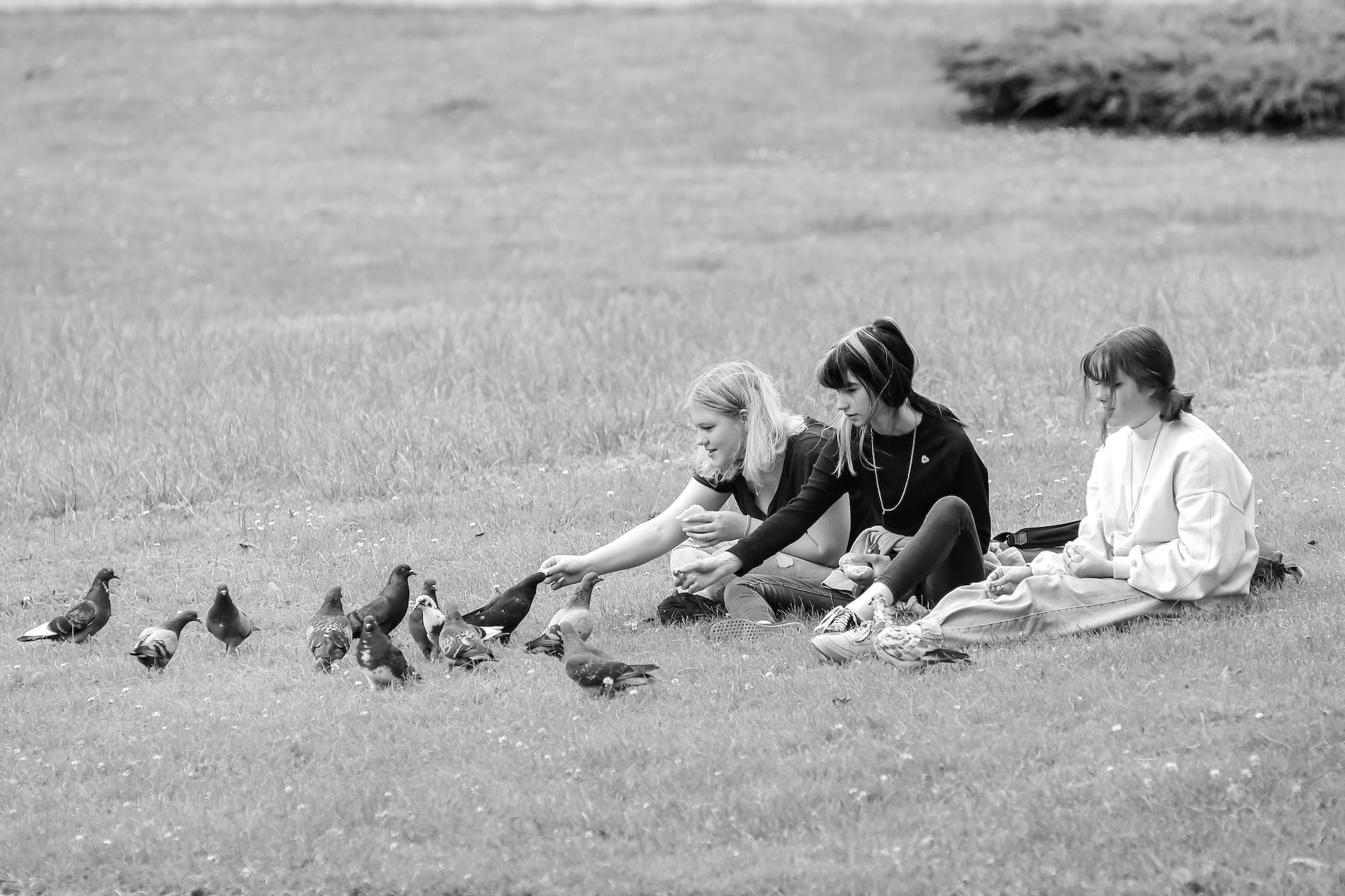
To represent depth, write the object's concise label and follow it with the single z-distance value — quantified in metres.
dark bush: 56.22
